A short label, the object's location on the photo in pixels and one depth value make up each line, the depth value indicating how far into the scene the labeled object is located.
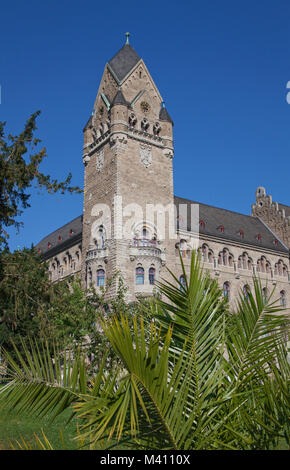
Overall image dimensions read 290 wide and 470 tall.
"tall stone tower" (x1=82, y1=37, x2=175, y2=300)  32.09
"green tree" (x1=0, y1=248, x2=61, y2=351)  13.35
